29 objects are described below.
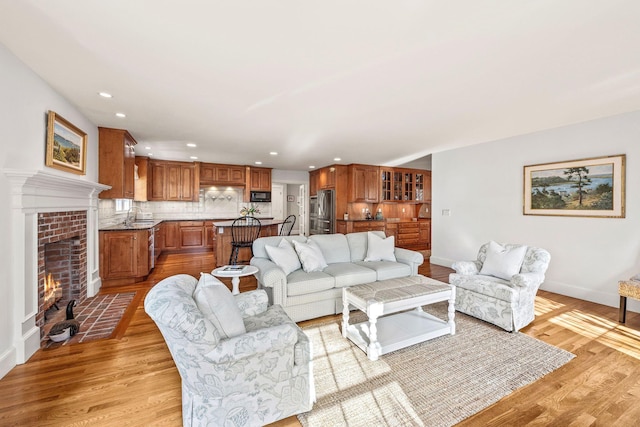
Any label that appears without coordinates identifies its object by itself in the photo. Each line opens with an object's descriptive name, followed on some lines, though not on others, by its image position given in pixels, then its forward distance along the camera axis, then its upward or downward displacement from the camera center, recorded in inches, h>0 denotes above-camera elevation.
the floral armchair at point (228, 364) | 55.5 -33.9
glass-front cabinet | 305.7 +32.5
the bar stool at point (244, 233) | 201.4 -16.1
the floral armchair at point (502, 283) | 109.5 -30.4
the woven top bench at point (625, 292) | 112.2 -32.7
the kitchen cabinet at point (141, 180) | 256.7 +29.9
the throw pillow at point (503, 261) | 123.0 -22.3
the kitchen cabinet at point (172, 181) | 270.7 +31.0
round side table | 113.3 -25.6
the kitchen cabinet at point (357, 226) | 278.7 -14.2
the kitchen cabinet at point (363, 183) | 286.7 +31.4
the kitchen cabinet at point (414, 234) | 295.5 -24.3
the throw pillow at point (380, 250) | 150.6 -20.8
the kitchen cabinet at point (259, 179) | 310.2 +38.3
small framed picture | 105.7 +28.4
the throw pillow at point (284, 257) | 123.0 -20.8
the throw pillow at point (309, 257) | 128.6 -21.7
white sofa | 114.9 -28.7
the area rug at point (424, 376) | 67.3 -48.8
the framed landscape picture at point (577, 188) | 136.6 +14.3
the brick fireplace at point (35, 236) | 87.0 -9.5
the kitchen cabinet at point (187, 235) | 275.4 -24.7
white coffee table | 92.0 -38.6
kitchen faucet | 192.8 -4.1
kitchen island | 212.8 -27.0
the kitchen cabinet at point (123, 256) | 161.6 -27.3
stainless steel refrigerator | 299.6 -0.9
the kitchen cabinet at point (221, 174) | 287.3 +40.3
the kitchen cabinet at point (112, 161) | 160.7 +30.0
